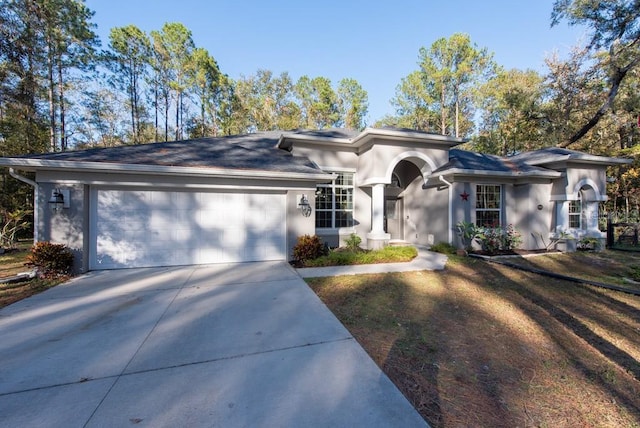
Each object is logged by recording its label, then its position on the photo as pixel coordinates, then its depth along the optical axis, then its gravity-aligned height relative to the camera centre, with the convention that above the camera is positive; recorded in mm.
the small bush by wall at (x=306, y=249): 7836 -1039
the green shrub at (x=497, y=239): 9672 -974
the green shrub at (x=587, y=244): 10542 -1242
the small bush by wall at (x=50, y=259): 6133 -1041
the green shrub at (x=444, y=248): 9625 -1274
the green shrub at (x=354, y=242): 9062 -981
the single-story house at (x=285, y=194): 6859 +689
